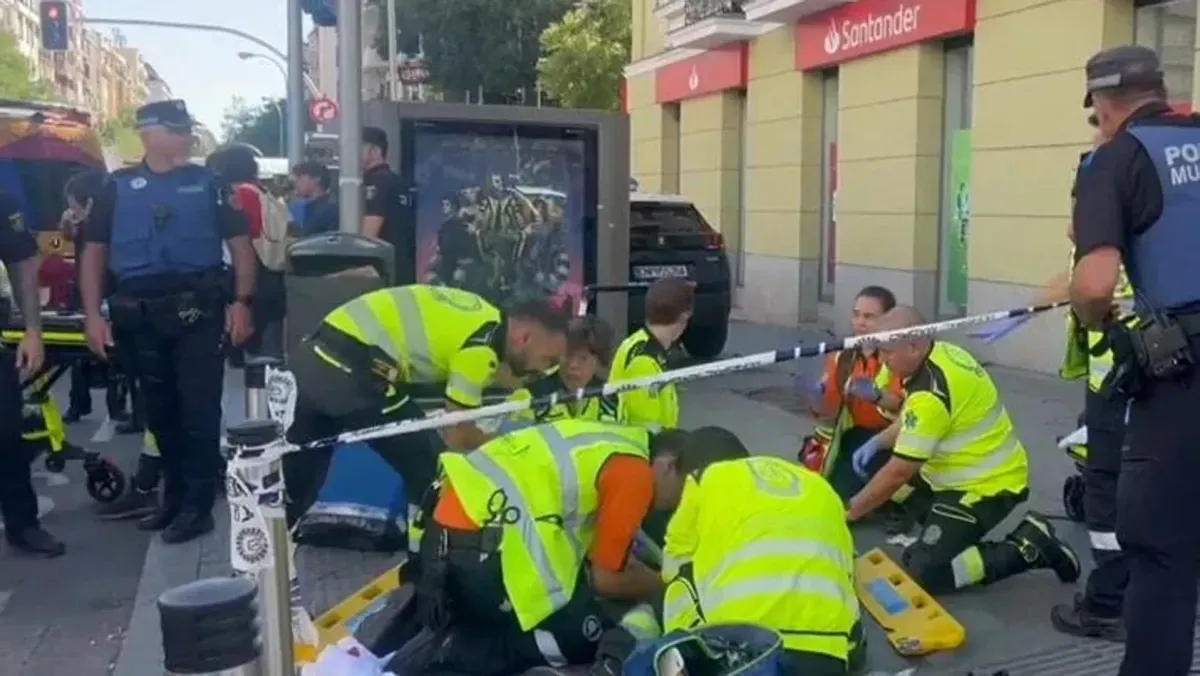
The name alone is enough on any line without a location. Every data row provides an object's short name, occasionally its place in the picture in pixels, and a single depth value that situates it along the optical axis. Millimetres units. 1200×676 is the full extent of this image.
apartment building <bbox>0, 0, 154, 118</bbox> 104438
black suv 11789
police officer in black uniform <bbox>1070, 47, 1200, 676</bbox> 3506
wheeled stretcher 7047
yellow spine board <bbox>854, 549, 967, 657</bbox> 4641
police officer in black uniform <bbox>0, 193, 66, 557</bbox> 5859
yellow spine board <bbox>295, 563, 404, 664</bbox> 4488
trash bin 6055
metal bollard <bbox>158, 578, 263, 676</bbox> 2223
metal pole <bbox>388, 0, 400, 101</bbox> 33344
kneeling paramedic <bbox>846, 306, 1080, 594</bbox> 5270
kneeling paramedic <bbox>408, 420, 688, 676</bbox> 4145
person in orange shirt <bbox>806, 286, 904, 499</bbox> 6129
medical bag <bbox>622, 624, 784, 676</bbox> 3562
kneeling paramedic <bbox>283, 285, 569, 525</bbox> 5148
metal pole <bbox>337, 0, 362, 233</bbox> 7352
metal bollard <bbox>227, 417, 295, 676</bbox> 2973
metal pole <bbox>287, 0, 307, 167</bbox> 17453
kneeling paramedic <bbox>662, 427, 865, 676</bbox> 3867
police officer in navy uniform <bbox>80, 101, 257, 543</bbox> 6090
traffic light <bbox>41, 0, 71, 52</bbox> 25594
